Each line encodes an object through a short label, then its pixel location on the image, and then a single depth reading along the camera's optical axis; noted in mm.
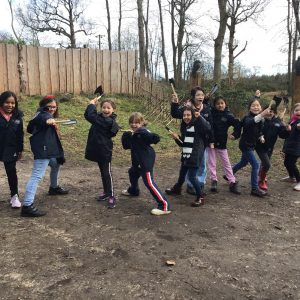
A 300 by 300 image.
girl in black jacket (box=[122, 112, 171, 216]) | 5125
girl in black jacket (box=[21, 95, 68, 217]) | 4957
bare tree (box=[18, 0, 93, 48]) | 35219
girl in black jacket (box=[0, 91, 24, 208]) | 5074
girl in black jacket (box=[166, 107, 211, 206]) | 5484
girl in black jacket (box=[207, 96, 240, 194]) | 6145
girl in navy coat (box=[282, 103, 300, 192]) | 6840
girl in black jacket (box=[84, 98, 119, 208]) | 5367
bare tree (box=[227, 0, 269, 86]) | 26797
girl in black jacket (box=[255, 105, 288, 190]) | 6320
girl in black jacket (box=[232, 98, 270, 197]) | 6105
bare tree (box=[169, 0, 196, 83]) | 27453
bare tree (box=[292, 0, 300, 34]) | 19297
